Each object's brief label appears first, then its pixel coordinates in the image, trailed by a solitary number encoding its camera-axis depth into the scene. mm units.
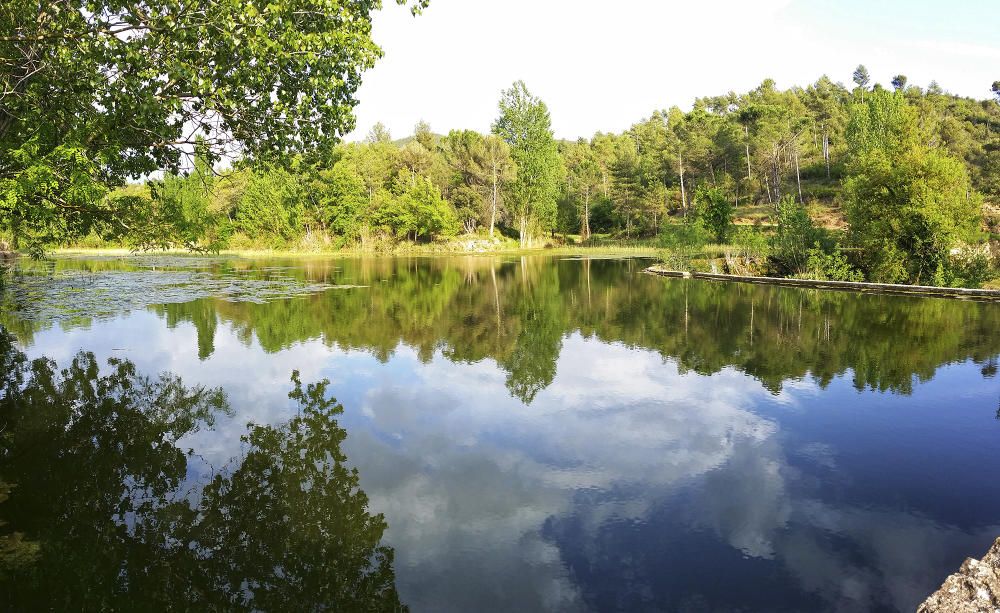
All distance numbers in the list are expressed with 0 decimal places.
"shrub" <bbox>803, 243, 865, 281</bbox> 29833
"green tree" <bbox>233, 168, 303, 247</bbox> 84312
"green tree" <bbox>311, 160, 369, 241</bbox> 83250
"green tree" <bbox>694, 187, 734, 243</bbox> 46053
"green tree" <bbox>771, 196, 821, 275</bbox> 31297
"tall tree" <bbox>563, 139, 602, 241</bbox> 91812
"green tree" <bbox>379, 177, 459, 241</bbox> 82000
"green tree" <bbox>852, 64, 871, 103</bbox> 130375
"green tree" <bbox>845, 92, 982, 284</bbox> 26016
